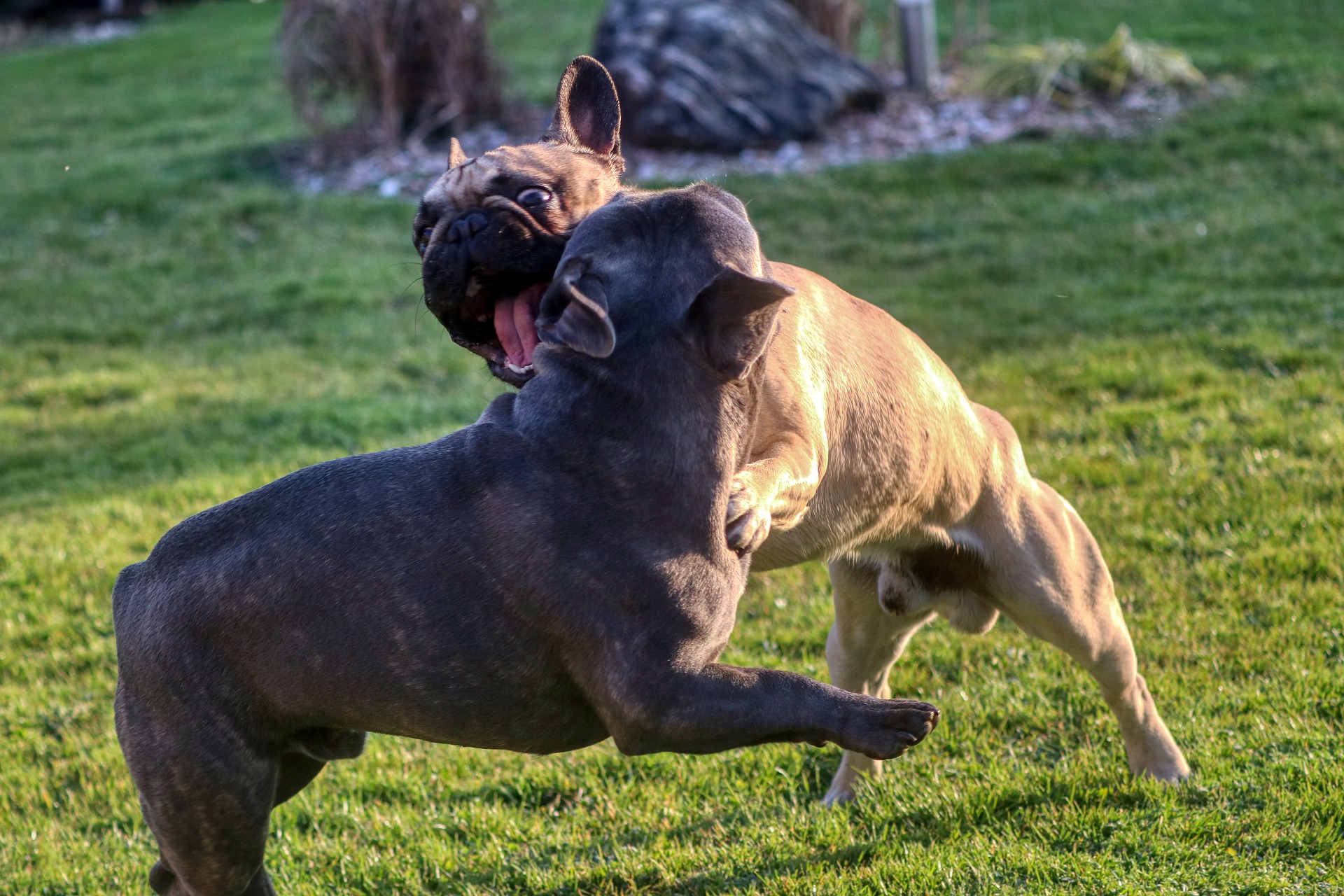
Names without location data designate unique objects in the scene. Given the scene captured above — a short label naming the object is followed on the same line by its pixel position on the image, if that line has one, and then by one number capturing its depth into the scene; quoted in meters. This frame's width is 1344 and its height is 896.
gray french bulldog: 2.81
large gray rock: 12.60
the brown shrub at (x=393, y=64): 12.91
